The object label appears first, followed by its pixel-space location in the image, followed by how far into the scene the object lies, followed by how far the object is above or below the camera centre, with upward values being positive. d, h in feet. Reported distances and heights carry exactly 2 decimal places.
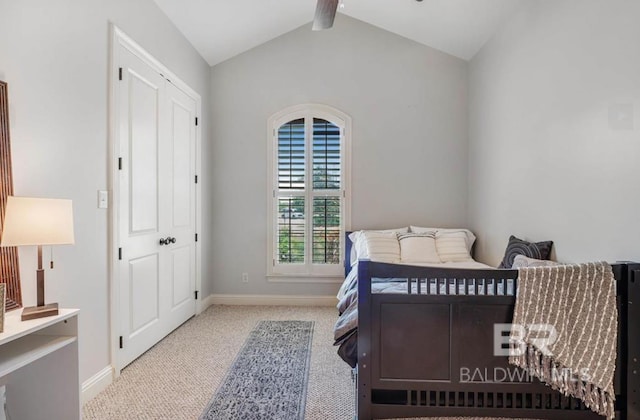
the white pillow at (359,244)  11.64 -1.26
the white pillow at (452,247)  11.78 -1.34
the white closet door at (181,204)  10.68 +0.08
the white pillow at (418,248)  11.58 -1.35
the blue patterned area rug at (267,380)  6.60 -3.77
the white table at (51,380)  5.38 -2.63
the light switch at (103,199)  7.46 +0.16
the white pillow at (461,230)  12.39 -0.85
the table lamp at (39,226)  4.73 -0.27
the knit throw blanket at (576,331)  5.38 -1.87
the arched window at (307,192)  13.57 +0.56
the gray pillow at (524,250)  8.26 -1.04
